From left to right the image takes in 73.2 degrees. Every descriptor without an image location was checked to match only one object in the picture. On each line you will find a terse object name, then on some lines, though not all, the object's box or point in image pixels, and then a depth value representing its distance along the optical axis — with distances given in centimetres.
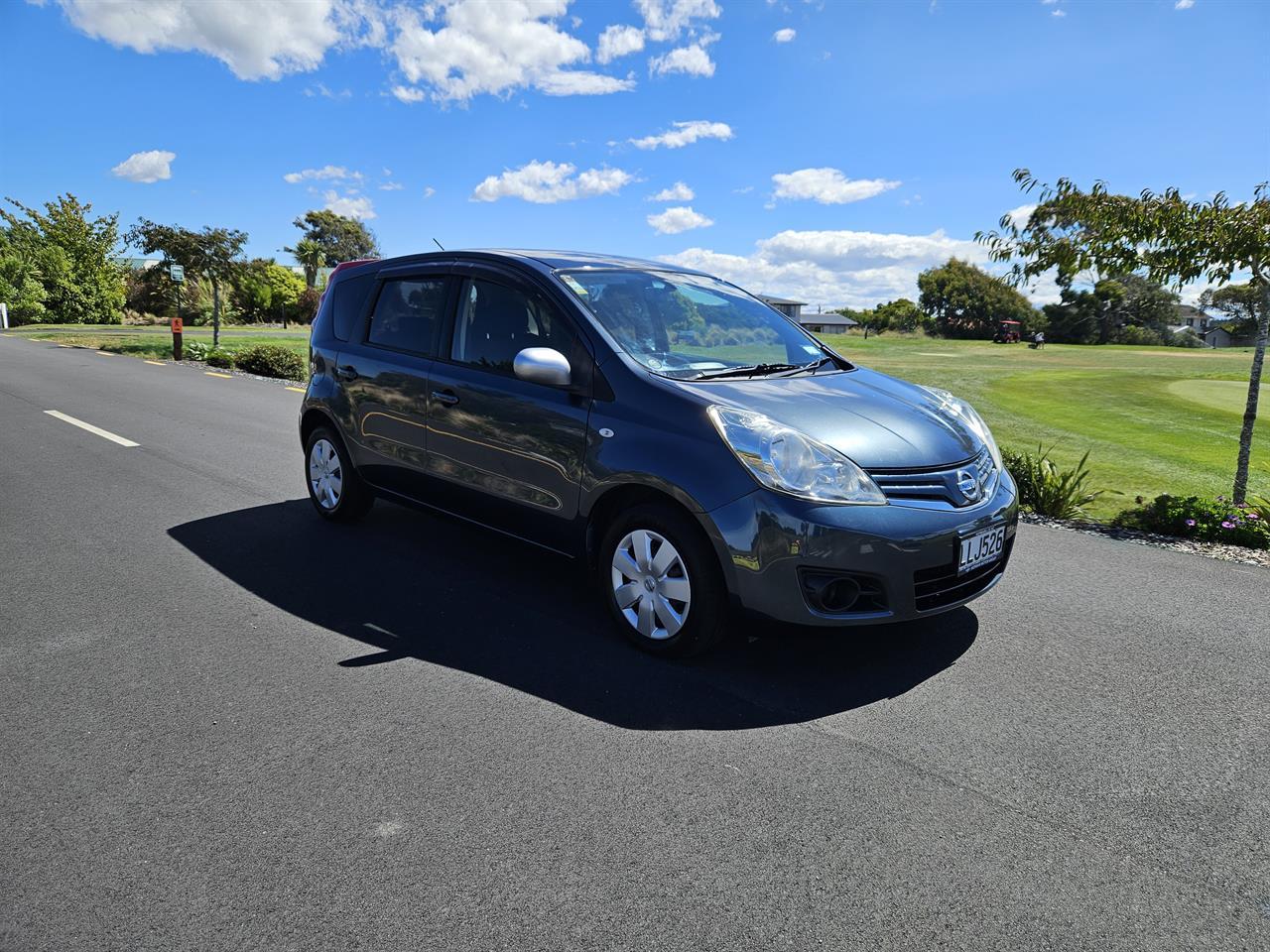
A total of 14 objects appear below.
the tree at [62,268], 5100
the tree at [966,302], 8981
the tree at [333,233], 8644
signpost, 2270
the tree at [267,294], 5756
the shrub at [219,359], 2072
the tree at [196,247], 2498
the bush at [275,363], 1856
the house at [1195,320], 8882
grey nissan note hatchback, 345
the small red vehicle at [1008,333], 7142
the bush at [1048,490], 711
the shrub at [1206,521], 612
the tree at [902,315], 9244
